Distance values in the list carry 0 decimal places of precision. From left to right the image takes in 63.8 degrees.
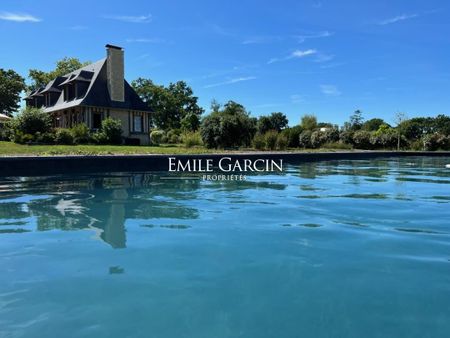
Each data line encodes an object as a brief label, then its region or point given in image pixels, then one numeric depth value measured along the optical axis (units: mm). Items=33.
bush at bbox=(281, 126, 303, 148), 29925
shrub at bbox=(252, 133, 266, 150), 21922
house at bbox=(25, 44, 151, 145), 23938
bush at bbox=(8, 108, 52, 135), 17828
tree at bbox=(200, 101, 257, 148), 21469
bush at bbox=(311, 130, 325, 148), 29688
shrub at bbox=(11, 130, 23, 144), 16728
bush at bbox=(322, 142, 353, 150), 29109
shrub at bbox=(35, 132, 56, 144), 17172
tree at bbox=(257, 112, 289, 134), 31928
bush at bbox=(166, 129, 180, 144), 30581
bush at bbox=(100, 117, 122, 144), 20719
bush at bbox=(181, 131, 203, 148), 21406
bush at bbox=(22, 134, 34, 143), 16672
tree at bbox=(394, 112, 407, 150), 38041
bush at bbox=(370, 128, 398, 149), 32031
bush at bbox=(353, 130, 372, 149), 31734
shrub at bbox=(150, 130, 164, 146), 30266
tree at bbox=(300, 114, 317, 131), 39581
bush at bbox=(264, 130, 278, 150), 21875
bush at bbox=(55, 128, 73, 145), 17578
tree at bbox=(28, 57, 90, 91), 38562
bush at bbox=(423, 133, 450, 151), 31953
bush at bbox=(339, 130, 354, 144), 31953
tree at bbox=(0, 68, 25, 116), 38688
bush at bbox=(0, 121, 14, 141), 18850
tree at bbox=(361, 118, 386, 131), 71150
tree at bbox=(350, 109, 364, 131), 67481
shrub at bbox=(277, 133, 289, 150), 22519
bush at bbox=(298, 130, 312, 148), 30016
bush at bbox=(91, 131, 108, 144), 20000
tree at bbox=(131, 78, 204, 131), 42062
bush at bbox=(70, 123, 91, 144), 18636
